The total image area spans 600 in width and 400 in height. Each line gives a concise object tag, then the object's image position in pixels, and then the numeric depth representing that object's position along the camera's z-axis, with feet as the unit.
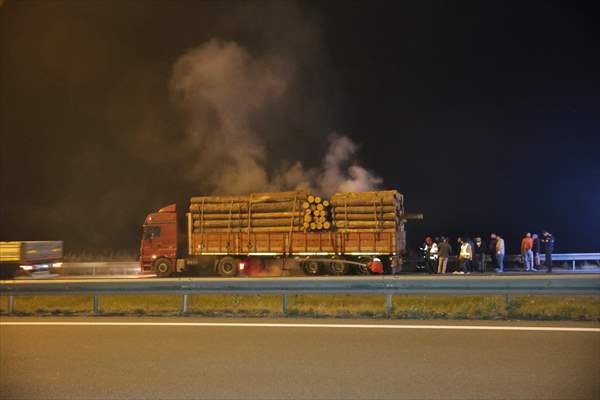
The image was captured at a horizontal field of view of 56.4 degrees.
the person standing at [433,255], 74.38
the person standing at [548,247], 70.64
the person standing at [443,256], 70.69
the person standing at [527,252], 72.08
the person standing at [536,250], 73.82
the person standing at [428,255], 75.90
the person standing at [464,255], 70.38
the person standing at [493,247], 74.42
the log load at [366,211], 69.21
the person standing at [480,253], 73.20
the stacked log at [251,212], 72.23
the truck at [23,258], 75.82
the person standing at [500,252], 71.87
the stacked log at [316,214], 71.36
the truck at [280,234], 69.62
